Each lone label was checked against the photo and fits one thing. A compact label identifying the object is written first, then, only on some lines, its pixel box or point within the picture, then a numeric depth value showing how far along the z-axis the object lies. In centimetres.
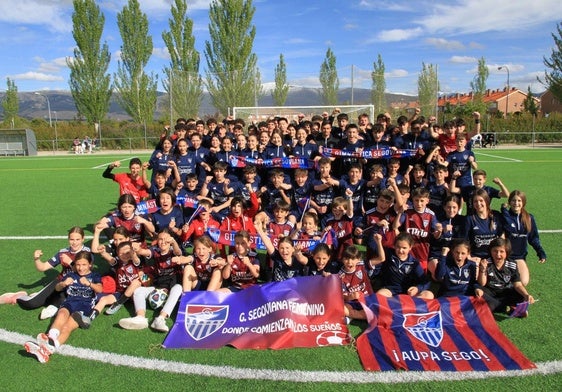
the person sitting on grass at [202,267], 484
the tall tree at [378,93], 2467
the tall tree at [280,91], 2803
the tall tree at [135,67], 3853
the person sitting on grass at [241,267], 500
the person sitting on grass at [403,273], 472
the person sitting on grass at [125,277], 476
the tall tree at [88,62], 3791
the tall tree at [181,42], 3578
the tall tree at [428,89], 2363
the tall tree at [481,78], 5284
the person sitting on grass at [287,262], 486
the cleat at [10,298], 493
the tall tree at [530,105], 4509
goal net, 2345
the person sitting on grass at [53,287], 474
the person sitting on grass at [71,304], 372
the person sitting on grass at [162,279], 429
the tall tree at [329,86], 2591
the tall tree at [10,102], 5556
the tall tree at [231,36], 3397
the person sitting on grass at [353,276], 468
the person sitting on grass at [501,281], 448
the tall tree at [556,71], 3130
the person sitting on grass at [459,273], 455
